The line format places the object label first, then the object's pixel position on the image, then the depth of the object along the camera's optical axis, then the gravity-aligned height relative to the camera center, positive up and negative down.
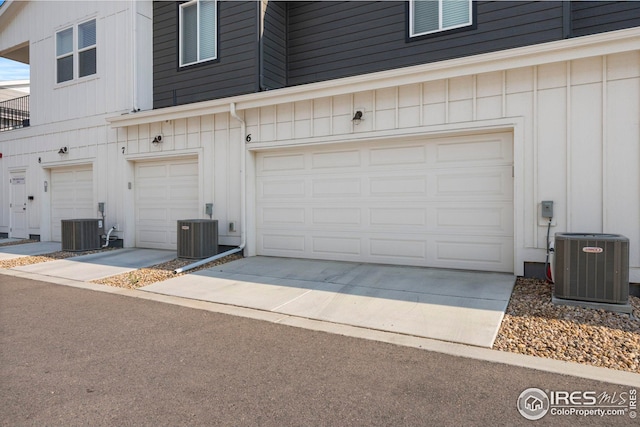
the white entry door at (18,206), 12.55 +0.06
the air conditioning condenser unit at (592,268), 4.53 -0.68
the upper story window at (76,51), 11.02 +4.25
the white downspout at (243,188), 8.37 +0.40
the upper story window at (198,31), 9.52 +4.15
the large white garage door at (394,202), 6.43 +0.09
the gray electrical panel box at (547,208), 5.75 -0.01
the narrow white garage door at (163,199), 9.50 +0.21
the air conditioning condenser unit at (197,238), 8.05 -0.60
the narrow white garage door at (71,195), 11.21 +0.35
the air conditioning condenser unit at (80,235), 9.68 -0.64
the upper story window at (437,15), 7.41 +3.52
